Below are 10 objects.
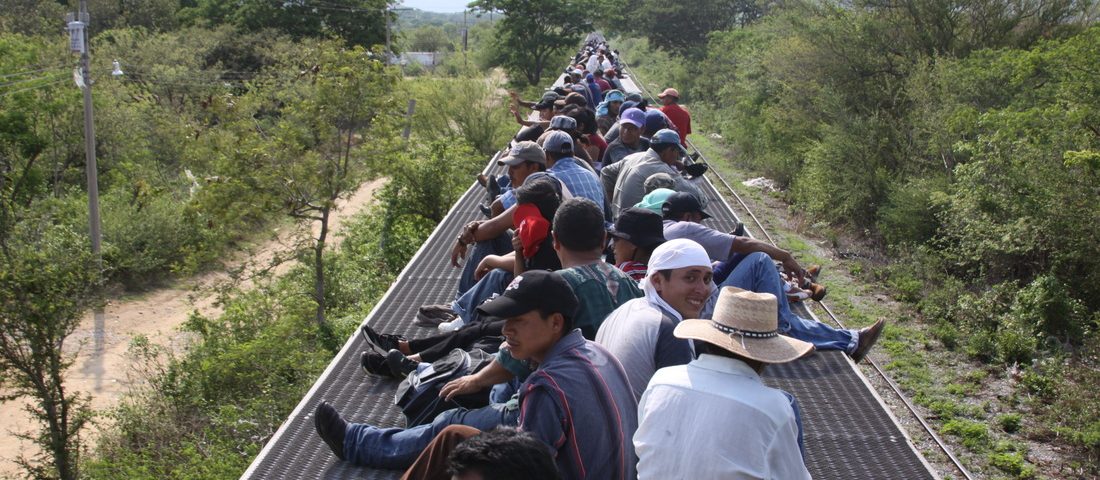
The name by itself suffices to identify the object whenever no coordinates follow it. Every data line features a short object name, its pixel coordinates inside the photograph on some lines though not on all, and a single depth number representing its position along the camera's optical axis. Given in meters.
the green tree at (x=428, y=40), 101.69
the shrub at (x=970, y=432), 8.97
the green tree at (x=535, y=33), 40.69
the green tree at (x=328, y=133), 16.30
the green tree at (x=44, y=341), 11.97
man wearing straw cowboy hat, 2.84
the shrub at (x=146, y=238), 22.56
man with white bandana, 3.63
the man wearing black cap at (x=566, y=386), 3.20
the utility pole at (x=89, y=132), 19.34
